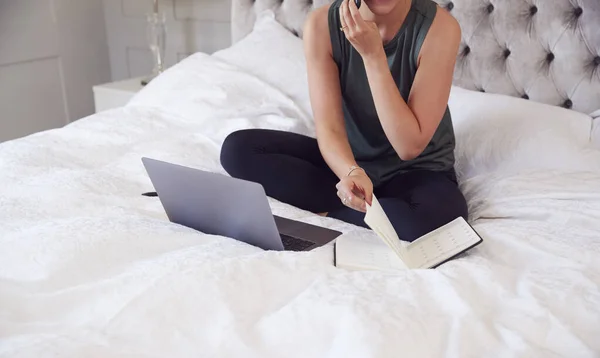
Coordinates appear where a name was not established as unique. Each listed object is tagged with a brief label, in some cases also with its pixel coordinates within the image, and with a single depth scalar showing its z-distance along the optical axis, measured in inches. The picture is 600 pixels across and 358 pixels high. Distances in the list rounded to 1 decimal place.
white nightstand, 89.4
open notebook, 32.9
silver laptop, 34.2
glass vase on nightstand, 92.8
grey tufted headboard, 58.6
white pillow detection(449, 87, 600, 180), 49.9
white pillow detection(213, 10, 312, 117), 66.6
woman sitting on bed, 42.1
